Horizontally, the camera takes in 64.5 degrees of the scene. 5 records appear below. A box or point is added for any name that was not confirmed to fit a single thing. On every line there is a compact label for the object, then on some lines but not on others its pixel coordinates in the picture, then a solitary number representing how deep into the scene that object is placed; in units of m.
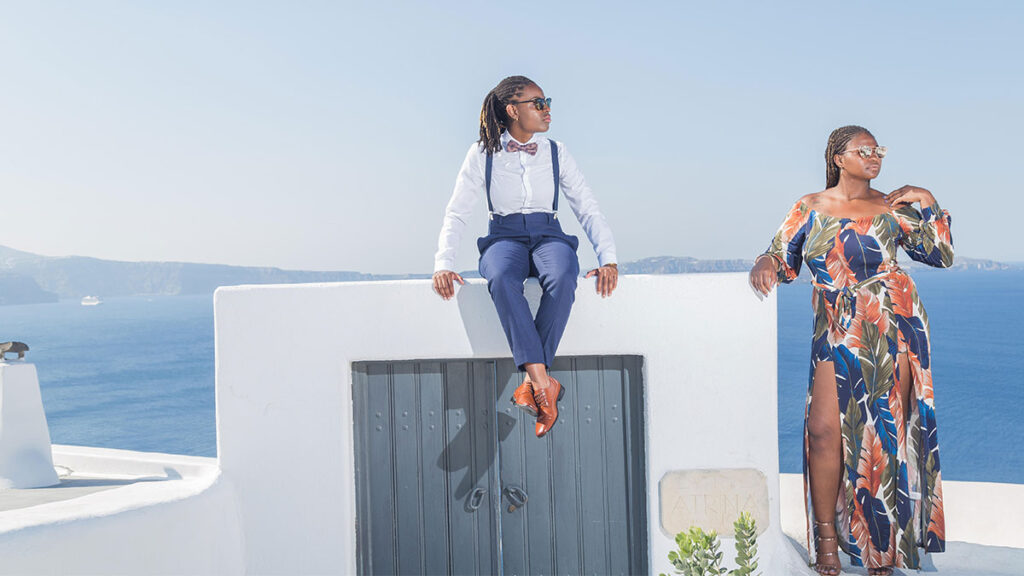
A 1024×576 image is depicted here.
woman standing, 3.52
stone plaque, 3.59
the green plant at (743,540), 2.13
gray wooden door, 3.68
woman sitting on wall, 3.35
